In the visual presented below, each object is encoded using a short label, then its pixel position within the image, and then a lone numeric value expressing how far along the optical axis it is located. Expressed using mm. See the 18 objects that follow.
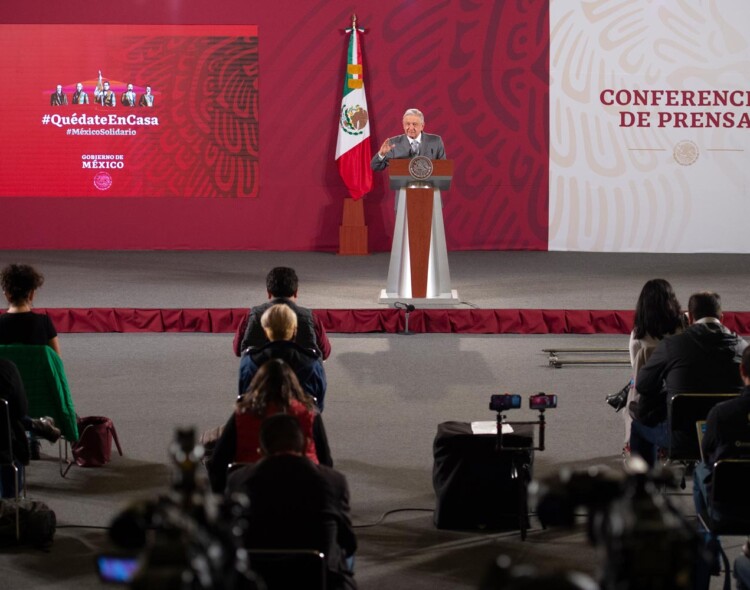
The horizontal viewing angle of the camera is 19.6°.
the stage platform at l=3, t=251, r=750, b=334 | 16426
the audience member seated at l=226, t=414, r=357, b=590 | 5439
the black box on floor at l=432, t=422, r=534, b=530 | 8505
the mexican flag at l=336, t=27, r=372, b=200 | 24223
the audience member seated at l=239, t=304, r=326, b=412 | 8585
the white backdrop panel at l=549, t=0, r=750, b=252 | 24311
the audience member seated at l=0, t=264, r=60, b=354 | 9184
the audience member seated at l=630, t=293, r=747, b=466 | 8476
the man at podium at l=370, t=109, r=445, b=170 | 17609
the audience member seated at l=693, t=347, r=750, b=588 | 6862
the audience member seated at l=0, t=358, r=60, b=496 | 8052
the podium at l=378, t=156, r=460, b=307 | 16499
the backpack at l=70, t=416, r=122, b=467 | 10082
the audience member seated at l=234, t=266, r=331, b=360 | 9724
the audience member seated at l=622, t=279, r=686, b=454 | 9410
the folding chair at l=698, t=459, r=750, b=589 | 6687
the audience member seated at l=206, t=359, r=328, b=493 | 7078
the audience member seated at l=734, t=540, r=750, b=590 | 5957
